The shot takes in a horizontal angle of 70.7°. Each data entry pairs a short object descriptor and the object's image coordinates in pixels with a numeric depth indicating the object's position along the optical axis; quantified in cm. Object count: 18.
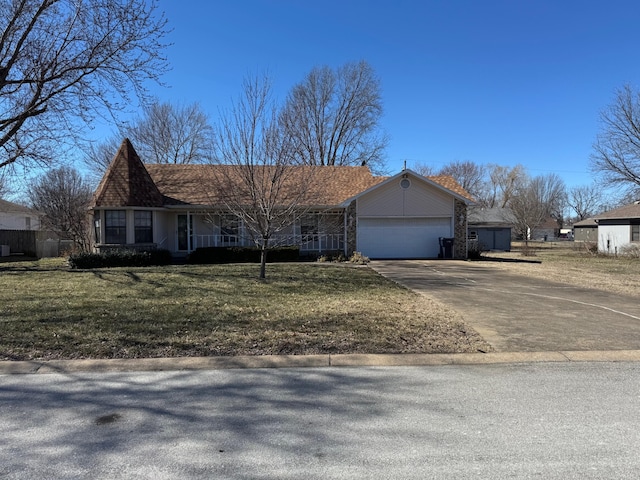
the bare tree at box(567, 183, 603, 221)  8568
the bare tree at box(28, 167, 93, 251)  2684
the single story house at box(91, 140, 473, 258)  2238
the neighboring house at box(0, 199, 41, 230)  4366
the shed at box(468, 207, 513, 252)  4281
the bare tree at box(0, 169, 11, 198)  2661
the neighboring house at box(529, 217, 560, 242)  8694
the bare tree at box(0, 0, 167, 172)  1256
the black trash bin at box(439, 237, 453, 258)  2367
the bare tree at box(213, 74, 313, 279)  1236
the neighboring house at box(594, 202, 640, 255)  3222
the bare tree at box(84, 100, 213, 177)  3772
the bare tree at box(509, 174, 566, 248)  4296
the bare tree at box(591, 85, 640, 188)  3025
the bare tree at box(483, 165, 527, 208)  7219
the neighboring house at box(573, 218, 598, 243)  5606
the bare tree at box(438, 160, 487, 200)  6123
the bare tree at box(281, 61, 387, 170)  3962
